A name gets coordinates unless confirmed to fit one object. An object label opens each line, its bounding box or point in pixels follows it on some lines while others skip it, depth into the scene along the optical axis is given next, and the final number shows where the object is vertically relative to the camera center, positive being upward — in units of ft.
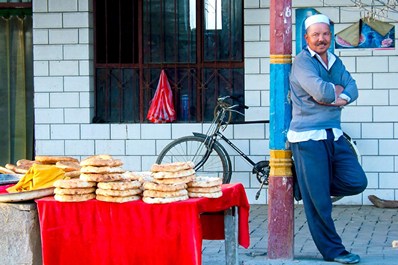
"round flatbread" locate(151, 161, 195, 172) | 22.18 -1.71
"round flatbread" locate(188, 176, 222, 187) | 22.35 -2.06
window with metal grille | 39.27 +1.57
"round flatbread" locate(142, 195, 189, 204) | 21.65 -2.38
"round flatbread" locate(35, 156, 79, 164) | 25.35 -1.73
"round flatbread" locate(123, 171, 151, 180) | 22.67 -1.96
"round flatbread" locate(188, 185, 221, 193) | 22.29 -2.21
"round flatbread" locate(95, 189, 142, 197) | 21.71 -2.23
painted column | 26.71 -1.29
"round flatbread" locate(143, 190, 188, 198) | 21.67 -2.25
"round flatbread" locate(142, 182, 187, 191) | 21.68 -2.10
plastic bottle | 39.65 -0.47
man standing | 26.08 -1.35
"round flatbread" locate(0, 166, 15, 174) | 26.45 -2.11
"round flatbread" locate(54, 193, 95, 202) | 22.06 -2.37
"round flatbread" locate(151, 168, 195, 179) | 22.03 -1.86
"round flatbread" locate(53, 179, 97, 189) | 22.03 -2.06
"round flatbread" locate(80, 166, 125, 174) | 22.31 -1.76
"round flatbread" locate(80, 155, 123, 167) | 22.47 -1.60
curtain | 41.68 +0.30
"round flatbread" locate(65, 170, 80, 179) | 23.94 -2.00
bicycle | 37.55 -2.30
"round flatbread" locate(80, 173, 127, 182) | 22.26 -1.93
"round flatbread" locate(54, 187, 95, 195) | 22.00 -2.21
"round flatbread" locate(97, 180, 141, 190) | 21.72 -2.07
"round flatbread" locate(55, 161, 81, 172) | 24.38 -1.83
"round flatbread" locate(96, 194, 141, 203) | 21.76 -2.37
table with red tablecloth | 21.71 -3.13
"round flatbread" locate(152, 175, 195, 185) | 21.98 -1.99
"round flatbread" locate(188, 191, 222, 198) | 22.25 -2.33
